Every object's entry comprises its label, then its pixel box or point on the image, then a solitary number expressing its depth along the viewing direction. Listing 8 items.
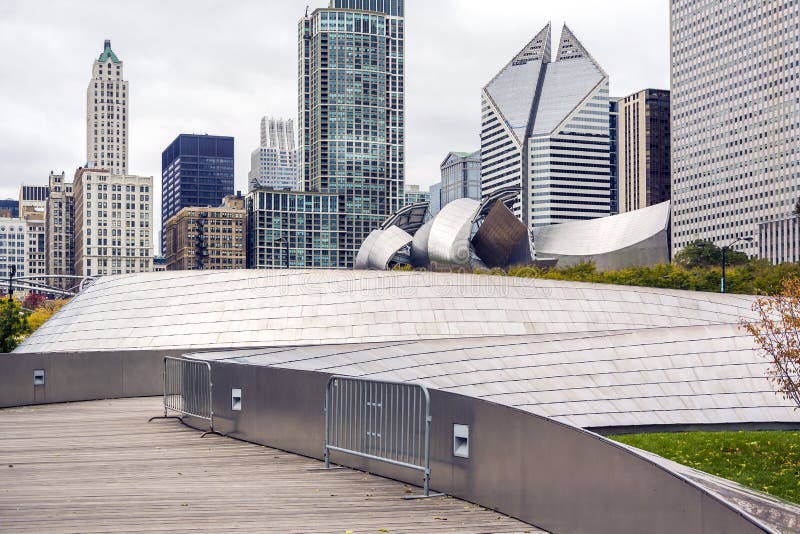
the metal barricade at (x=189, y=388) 14.66
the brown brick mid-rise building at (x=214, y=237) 182.38
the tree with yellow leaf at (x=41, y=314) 83.69
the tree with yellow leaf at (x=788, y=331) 17.02
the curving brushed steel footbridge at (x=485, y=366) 7.38
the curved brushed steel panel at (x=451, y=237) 97.69
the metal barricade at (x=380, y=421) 9.82
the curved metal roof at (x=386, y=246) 100.69
